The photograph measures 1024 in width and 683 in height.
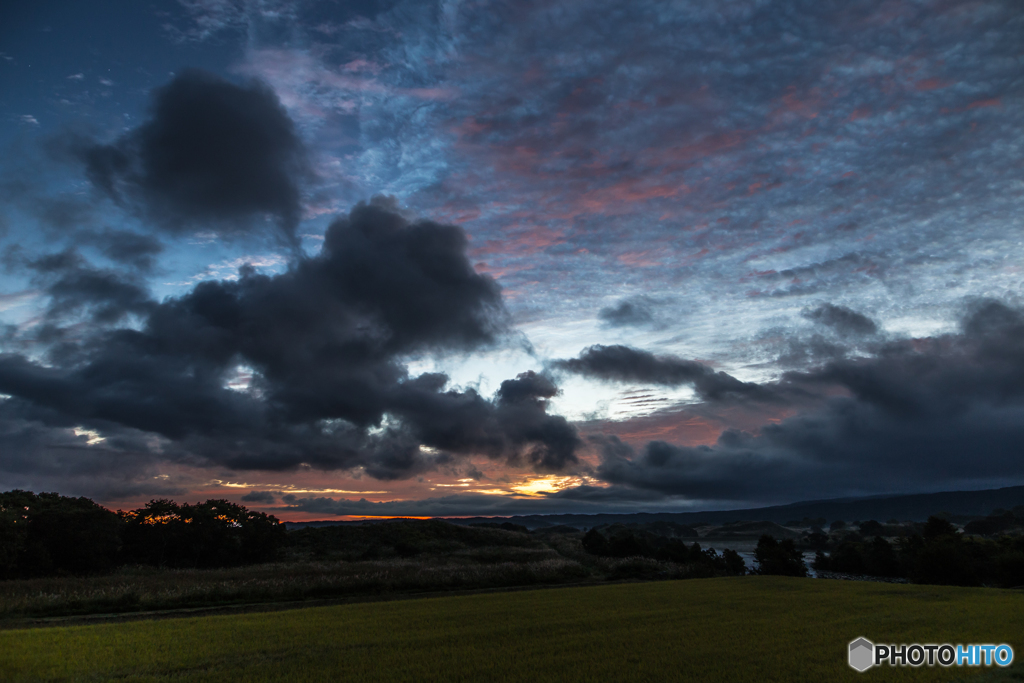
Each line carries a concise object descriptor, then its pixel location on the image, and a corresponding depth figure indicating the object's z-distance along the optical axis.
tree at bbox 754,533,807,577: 52.38
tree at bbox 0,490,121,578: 38.75
